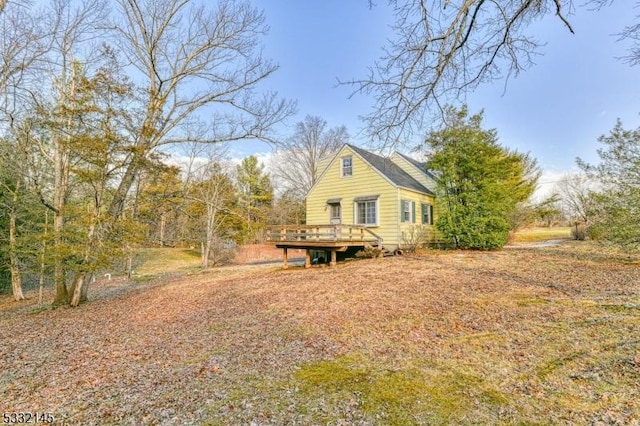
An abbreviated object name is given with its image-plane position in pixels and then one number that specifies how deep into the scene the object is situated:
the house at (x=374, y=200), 14.71
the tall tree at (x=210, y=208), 18.94
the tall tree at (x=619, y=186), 8.75
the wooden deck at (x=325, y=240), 12.62
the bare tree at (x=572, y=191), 26.13
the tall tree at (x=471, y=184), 15.27
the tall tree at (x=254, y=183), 31.28
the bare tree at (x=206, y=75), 10.08
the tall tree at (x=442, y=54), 3.81
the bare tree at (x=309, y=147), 33.44
